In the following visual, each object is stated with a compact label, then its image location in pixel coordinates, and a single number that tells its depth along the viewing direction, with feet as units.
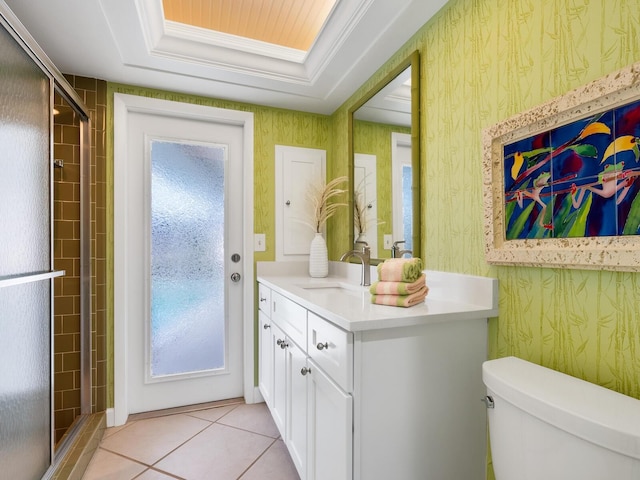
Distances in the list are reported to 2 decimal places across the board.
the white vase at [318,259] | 7.58
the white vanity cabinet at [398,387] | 3.42
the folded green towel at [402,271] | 4.22
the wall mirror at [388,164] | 5.24
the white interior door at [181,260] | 7.18
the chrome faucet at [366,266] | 5.97
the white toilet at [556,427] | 2.19
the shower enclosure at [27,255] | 3.73
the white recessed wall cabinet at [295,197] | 8.03
